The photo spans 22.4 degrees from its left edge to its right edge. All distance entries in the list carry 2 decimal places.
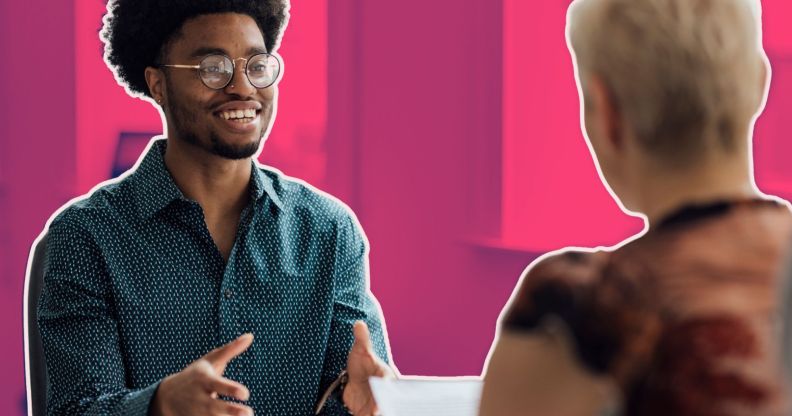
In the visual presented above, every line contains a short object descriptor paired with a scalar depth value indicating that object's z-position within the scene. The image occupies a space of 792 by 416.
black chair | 2.90
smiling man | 2.87
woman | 1.74
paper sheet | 2.56
